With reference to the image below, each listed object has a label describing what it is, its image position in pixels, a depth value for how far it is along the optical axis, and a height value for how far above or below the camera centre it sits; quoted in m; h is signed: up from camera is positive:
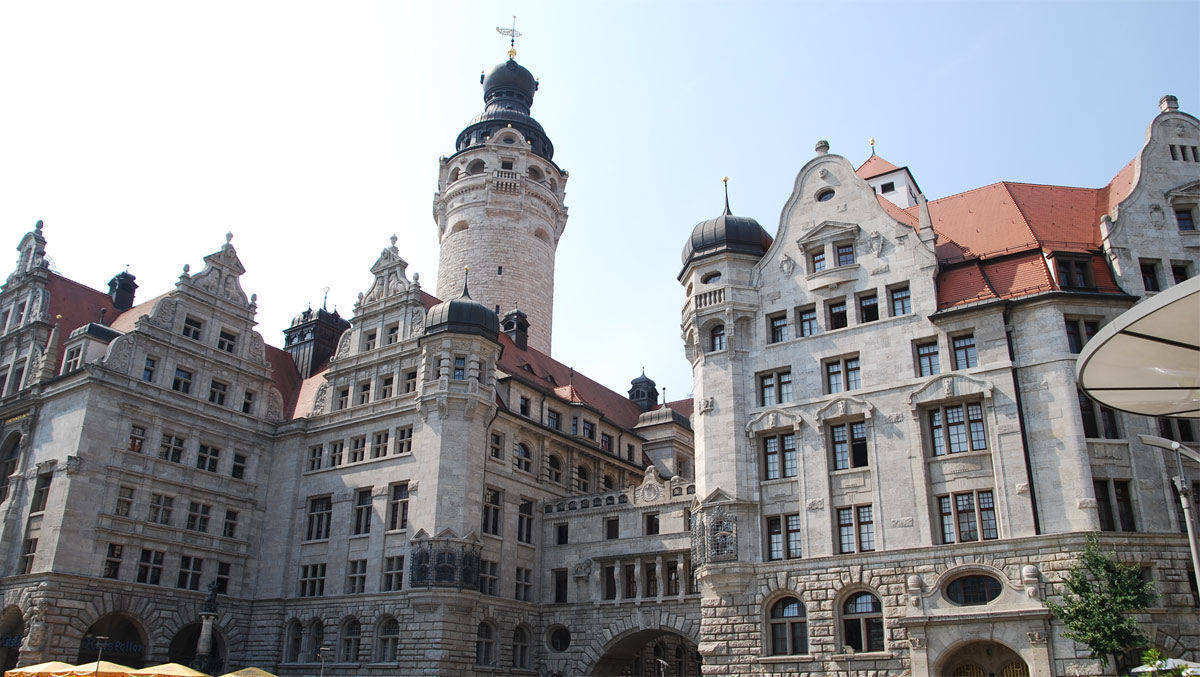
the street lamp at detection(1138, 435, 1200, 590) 16.14 +3.91
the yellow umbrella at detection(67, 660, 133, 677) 28.94 +0.27
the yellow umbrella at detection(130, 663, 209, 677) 29.75 +0.28
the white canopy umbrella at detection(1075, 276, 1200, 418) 13.22 +5.09
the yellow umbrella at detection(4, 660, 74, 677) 29.34 +0.24
